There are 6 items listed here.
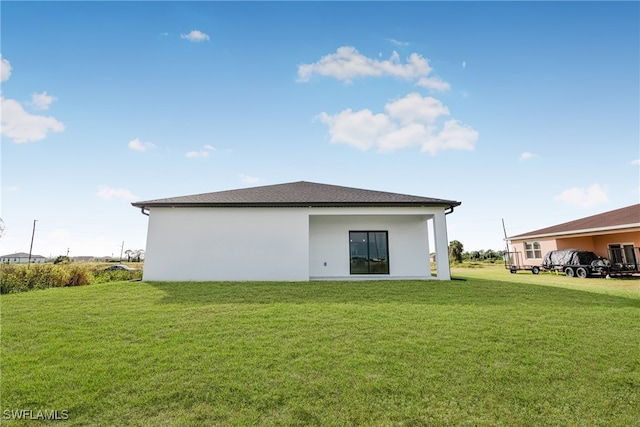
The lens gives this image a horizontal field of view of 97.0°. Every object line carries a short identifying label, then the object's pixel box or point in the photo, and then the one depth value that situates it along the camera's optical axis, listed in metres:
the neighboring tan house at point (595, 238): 17.16
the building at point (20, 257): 83.78
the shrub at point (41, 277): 10.72
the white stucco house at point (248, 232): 10.91
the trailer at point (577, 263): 16.42
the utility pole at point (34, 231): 39.64
